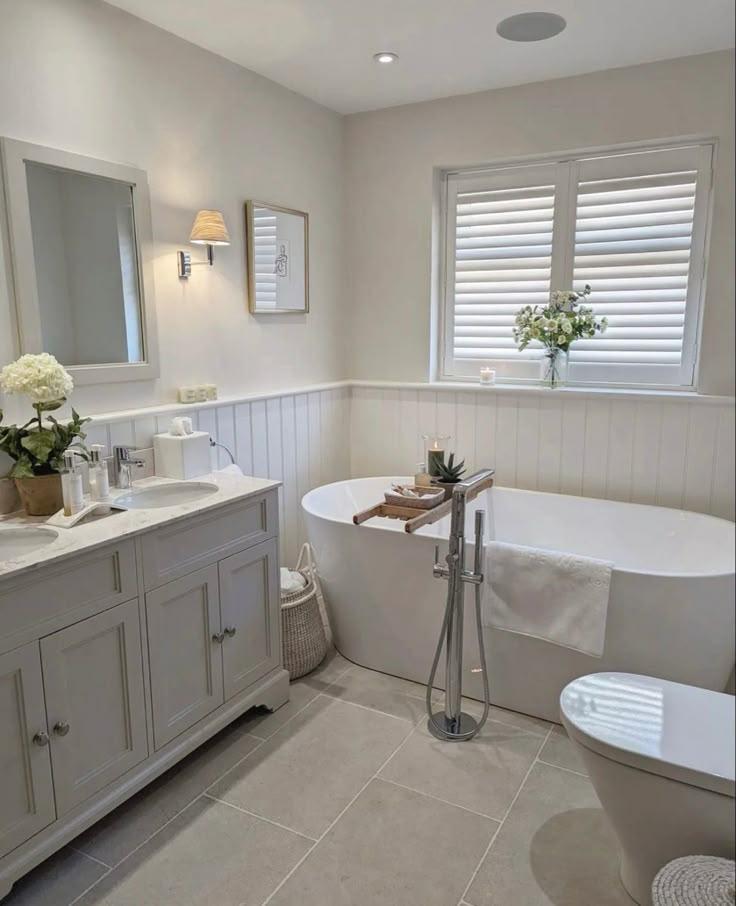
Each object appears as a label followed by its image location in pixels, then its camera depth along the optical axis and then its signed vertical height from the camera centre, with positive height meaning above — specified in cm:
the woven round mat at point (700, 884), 80 -67
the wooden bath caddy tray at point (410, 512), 198 -54
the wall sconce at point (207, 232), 234 +36
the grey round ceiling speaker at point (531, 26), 168 +82
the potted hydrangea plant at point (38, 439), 177 -27
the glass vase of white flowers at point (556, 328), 244 +2
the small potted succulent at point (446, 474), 221 -46
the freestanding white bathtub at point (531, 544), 182 -81
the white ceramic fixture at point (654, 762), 91 -76
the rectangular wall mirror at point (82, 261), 188 +23
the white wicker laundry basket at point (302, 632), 243 -108
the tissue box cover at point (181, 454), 224 -39
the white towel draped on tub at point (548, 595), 195 -78
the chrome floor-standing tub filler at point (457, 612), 196 -86
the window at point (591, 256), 148 +26
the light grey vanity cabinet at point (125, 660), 149 -84
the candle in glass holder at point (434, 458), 225 -41
